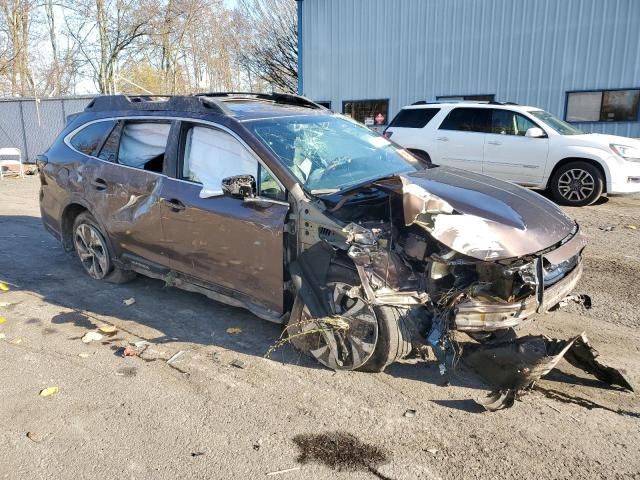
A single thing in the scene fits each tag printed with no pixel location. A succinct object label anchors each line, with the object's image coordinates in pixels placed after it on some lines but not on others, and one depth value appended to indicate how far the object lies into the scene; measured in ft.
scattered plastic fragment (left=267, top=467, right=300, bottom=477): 8.62
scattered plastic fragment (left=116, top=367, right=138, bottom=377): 11.88
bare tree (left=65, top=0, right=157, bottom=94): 87.61
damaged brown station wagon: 10.34
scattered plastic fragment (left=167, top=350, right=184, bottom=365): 12.47
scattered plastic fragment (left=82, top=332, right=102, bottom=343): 13.62
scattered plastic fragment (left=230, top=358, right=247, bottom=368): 12.17
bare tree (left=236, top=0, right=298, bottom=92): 90.43
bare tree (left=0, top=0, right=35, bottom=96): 86.63
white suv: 28.78
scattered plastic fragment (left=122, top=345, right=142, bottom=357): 12.76
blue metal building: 45.65
